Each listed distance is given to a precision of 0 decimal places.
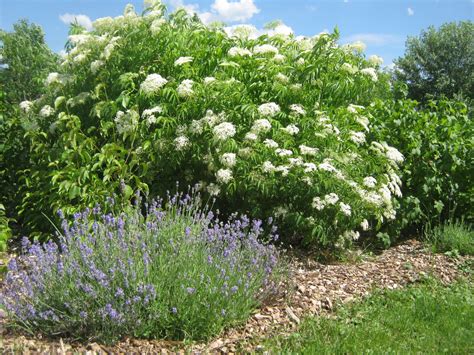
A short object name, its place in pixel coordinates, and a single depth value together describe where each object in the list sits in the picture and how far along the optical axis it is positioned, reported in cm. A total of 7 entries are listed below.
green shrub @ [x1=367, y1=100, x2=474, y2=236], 599
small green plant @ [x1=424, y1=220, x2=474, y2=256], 555
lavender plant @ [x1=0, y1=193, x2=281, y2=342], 325
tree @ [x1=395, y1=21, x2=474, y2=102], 1752
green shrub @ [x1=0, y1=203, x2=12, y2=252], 493
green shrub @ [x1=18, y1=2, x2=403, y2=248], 475
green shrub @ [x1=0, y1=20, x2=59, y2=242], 627
